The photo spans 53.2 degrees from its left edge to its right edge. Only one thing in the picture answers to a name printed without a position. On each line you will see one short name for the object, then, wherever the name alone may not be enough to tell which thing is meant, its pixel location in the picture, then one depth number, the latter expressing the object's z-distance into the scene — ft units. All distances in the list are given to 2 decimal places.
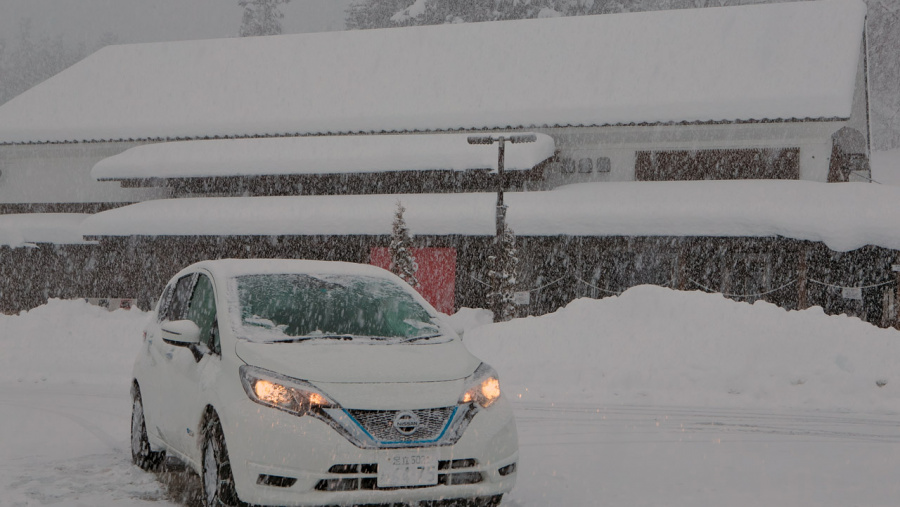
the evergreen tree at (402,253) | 69.56
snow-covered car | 16.16
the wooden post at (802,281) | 67.36
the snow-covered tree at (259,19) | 220.64
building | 76.89
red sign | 78.18
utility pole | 62.59
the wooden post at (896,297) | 65.10
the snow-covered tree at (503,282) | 64.49
